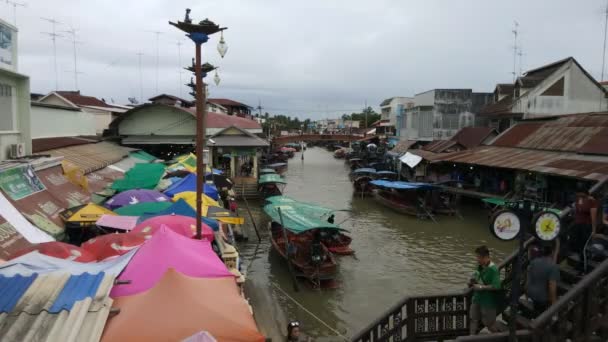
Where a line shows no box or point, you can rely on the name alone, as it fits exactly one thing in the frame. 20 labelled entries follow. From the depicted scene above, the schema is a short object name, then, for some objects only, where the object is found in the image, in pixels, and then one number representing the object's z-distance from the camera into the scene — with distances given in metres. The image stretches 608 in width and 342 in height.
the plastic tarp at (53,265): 6.97
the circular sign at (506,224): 6.32
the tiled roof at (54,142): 18.29
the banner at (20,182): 11.23
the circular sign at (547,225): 6.32
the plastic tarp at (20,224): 10.04
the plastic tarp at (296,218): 15.66
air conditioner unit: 13.95
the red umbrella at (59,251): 8.61
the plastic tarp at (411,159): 33.34
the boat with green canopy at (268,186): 30.83
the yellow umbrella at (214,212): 14.02
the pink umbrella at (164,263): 7.04
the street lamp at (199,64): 8.98
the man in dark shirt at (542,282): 6.11
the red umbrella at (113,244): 9.37
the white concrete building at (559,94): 31.61
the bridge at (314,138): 65.57
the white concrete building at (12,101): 13.23
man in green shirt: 6.92
